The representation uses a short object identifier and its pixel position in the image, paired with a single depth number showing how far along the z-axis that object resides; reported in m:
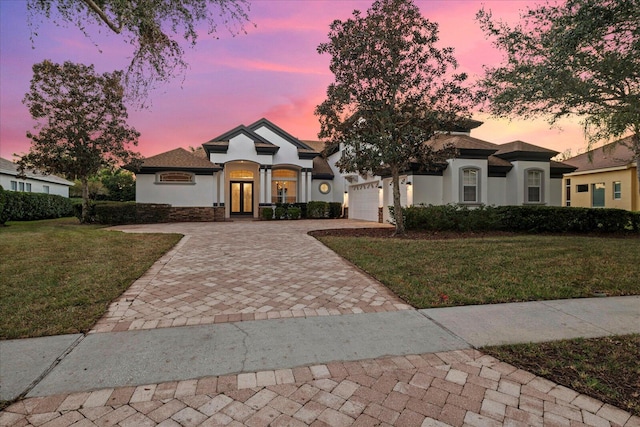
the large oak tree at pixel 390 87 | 10.62
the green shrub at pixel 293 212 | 21.12
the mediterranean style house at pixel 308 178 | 15.84
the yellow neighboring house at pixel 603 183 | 18.64
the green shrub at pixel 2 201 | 13.41
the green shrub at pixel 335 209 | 22.80
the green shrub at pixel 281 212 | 21.02
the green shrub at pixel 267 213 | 20.61
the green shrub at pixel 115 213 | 16.50
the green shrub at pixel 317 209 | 22.06
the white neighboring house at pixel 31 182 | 20.59
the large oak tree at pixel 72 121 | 14.48
